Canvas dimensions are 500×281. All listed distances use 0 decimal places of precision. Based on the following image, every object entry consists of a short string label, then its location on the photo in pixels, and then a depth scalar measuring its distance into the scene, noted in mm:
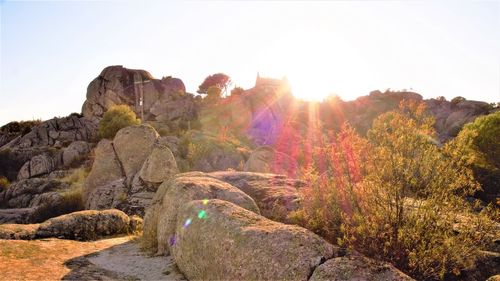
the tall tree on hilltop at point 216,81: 97188
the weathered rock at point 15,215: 24422
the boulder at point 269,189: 11648
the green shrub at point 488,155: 19961
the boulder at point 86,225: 12859
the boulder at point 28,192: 30516
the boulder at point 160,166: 19375
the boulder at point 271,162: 26250
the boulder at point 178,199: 10609
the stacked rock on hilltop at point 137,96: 66188
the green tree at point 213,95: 70750
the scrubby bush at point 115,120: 40531
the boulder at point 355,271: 5453
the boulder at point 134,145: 23895
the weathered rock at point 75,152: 40875
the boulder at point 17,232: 11586
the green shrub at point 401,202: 7035
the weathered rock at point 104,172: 24500
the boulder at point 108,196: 20016
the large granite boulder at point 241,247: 6086
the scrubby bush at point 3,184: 35812
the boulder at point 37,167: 38500
